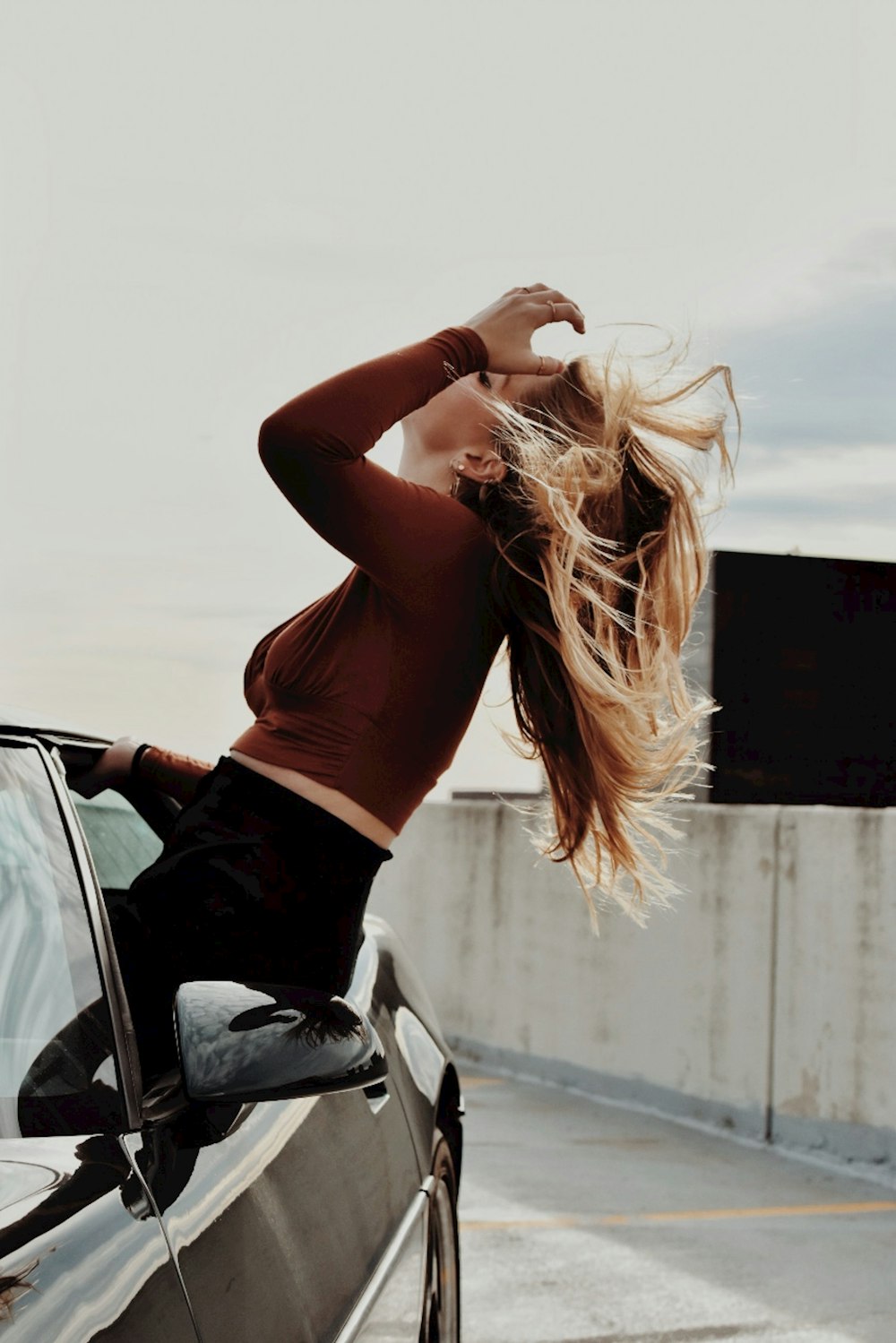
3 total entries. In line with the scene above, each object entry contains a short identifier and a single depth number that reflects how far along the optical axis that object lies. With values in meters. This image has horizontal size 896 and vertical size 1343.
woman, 2.45
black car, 1.71
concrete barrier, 7.45
